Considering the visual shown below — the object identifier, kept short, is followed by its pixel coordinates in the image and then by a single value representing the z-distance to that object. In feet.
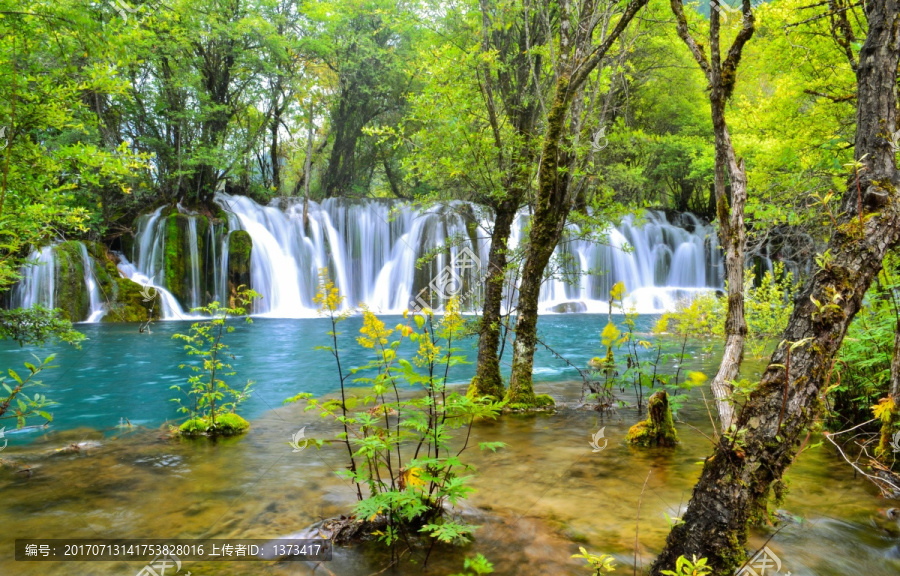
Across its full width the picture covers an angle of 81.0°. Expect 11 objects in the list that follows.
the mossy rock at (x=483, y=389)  22.63
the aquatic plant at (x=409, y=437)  9.96
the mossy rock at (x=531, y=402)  22.76
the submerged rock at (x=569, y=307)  81.46
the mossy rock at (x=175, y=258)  70.49
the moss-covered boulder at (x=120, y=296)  62.64
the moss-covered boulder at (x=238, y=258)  74.43
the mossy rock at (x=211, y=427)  20.54
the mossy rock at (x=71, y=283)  60.13
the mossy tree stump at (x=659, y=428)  18.49
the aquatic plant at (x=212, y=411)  19.65
